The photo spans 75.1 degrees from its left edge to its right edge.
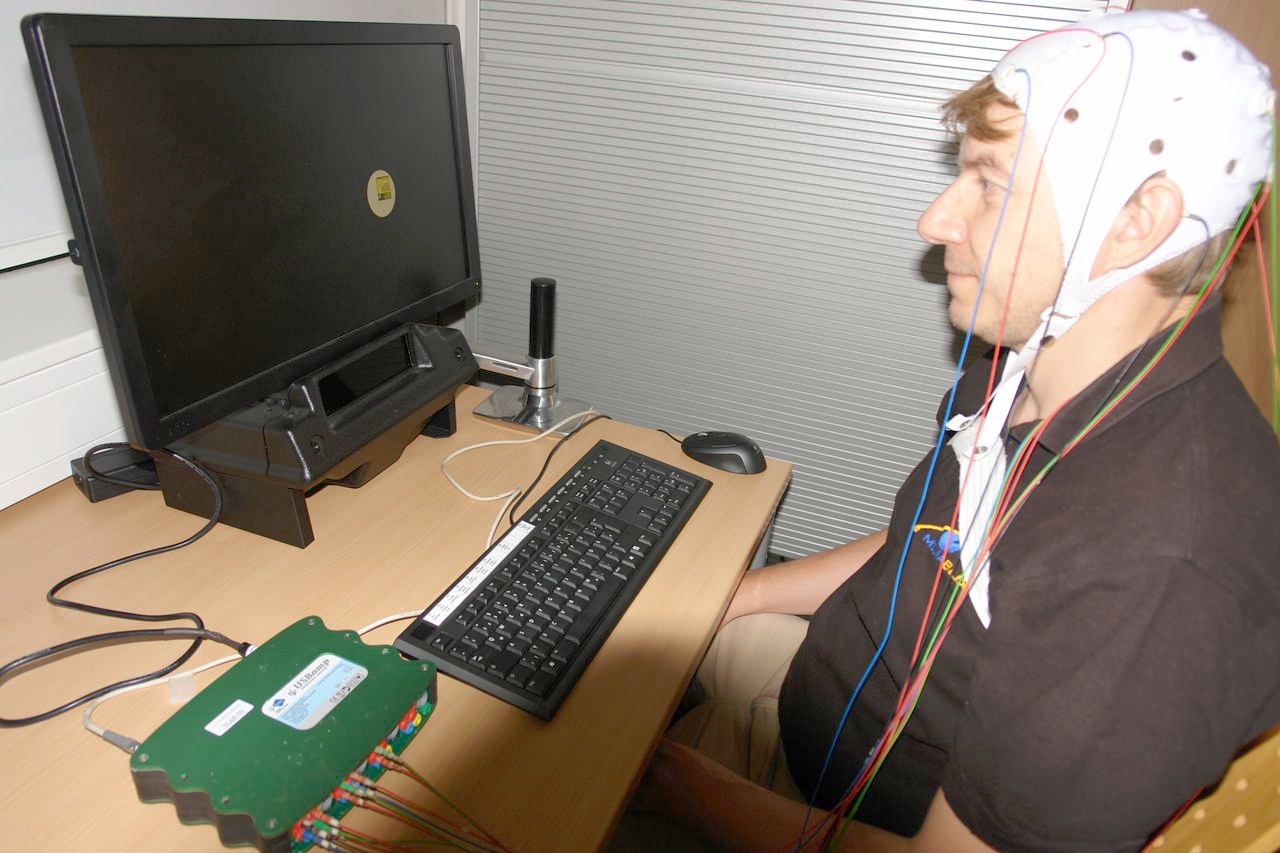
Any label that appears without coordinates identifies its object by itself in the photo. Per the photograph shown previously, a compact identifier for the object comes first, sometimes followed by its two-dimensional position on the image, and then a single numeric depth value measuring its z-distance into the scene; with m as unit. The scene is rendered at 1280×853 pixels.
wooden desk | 0.68
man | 0.61
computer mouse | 1.20
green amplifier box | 0.64
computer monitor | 0.71
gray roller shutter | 1.40
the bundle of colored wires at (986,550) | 0.73
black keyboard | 0.80
